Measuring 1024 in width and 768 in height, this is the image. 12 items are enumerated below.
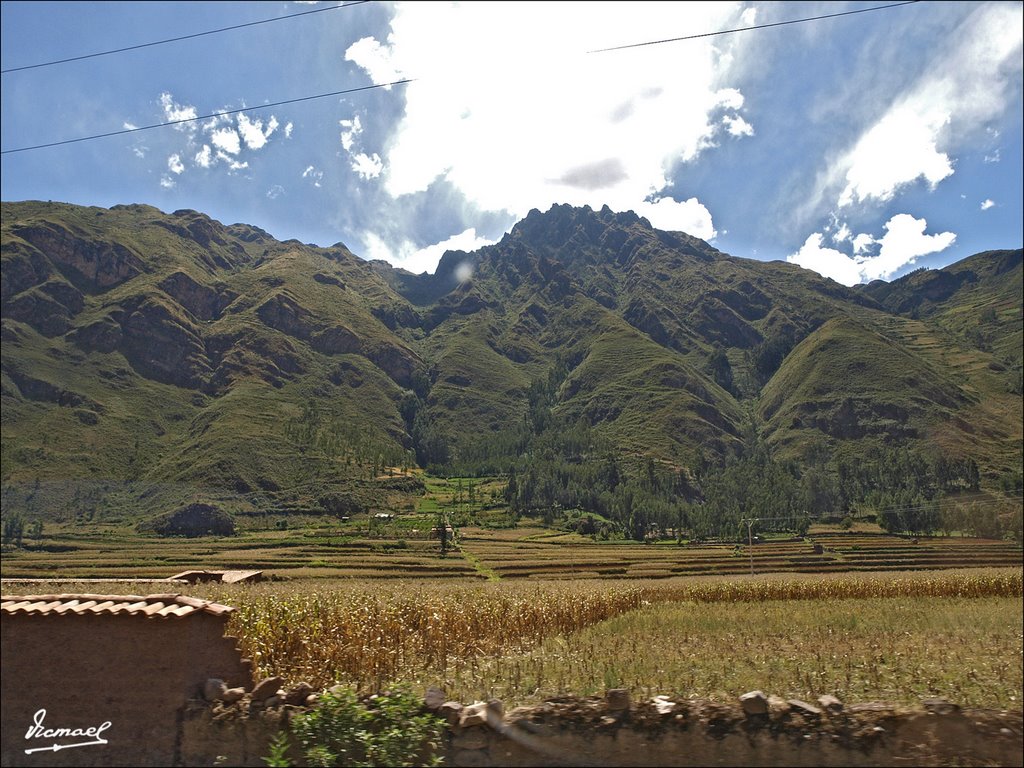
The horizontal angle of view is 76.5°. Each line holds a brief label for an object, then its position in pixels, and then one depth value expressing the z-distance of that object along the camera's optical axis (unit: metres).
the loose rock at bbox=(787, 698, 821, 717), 7.30
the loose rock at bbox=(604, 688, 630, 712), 7.63
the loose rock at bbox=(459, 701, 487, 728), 7.64
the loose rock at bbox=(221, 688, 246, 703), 8.59
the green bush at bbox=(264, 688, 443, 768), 7.65
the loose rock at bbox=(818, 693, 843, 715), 7.32
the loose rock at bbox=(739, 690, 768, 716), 7.36
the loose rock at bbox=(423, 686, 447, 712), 7.92
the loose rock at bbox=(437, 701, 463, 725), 7.80
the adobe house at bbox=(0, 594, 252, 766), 8.47
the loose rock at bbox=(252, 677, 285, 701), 8.54
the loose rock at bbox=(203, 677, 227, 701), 8.60
